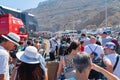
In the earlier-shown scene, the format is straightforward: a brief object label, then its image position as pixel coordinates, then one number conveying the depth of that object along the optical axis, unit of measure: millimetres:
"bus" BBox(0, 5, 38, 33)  33438
